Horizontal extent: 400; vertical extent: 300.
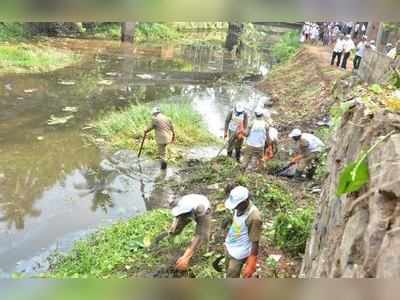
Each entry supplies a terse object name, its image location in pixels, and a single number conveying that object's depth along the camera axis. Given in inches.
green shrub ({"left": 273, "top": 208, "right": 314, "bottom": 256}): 281.4
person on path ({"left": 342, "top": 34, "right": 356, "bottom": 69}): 732.0
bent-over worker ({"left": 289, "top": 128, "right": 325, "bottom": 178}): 400.2
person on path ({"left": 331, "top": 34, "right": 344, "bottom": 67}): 738.2
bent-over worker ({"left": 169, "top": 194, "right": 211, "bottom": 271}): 256.4
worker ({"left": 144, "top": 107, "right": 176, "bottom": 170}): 430.0
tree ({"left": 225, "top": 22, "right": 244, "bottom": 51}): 1234.0
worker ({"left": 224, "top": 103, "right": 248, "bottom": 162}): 441.1
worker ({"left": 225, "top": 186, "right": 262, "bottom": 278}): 219.0
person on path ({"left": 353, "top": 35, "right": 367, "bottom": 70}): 691.9
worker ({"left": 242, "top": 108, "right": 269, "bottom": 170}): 408.2
